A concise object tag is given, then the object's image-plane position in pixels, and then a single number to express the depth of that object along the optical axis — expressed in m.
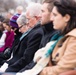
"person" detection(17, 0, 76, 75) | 1.95
